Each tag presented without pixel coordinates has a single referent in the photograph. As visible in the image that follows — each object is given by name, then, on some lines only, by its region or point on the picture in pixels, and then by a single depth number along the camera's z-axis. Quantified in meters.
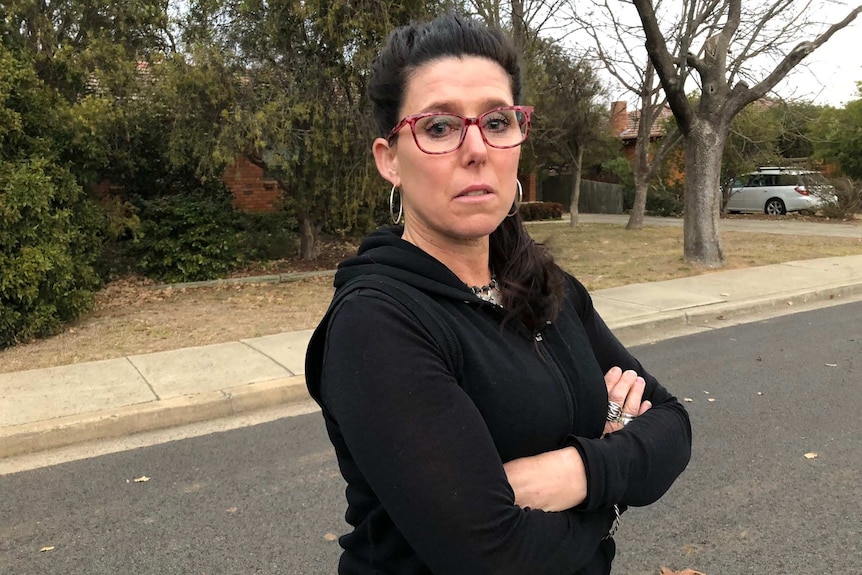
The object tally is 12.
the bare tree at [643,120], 17.67
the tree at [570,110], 18.03
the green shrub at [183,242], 10.76
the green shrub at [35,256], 6.70
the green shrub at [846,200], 20.55
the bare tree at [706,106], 10.79
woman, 1.07
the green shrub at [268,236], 12.11
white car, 21.83
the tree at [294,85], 9.71
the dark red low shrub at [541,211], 23.33
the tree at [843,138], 21.69
